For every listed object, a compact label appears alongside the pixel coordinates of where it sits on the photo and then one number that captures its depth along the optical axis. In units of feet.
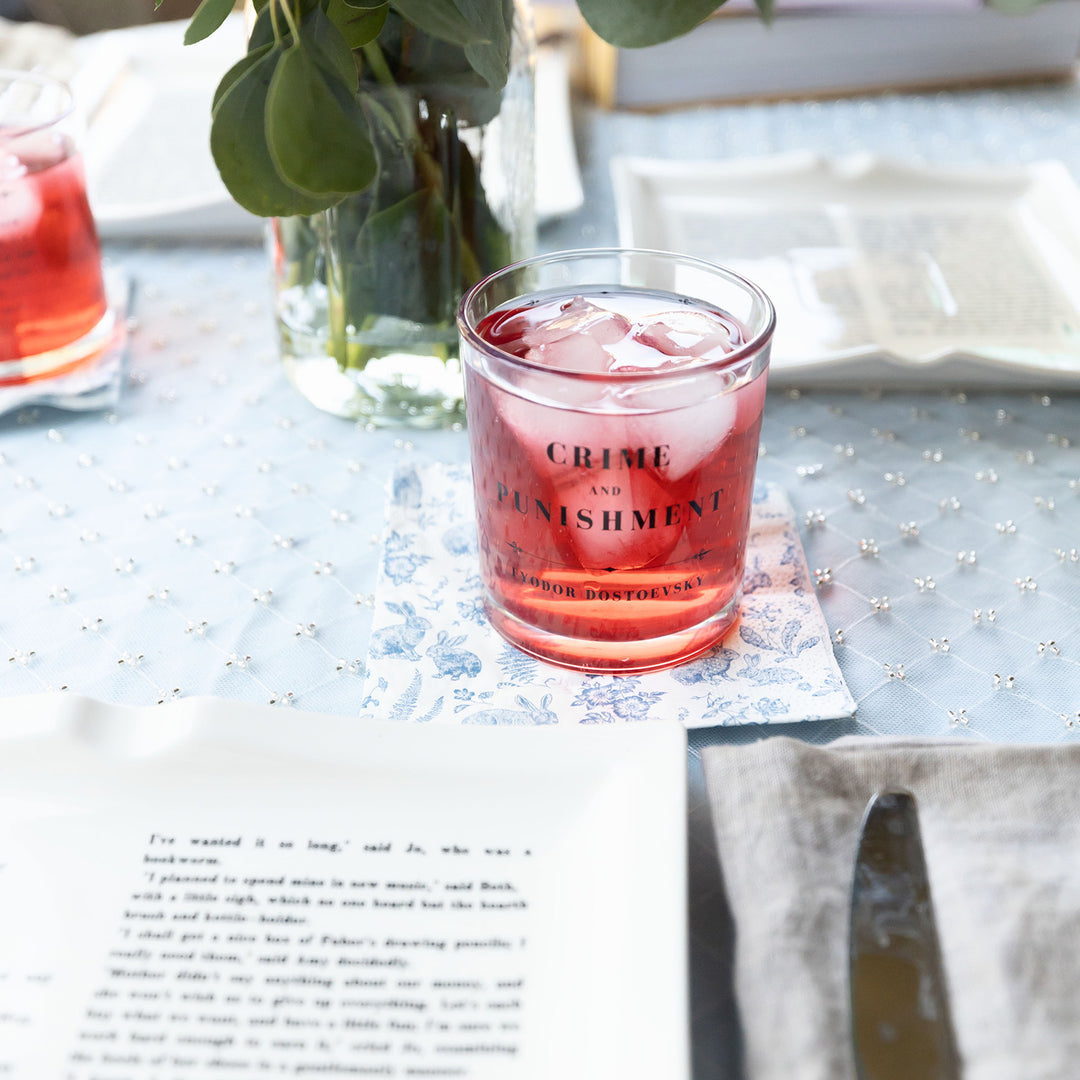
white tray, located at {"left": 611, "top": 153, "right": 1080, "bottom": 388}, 2.02
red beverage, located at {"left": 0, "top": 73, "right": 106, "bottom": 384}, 1.83
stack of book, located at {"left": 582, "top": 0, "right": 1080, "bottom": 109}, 3.26
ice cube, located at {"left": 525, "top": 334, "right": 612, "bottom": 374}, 1.28
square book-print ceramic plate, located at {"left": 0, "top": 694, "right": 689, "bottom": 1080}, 0.92
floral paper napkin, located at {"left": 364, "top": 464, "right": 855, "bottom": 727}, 1.36
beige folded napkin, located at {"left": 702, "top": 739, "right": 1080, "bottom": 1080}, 0.91
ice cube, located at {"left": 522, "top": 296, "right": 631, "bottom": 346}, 1.34
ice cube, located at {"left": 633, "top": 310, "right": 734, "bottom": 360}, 1.33
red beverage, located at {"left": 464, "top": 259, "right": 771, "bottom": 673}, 1.24
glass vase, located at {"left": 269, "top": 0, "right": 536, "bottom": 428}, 1.60
